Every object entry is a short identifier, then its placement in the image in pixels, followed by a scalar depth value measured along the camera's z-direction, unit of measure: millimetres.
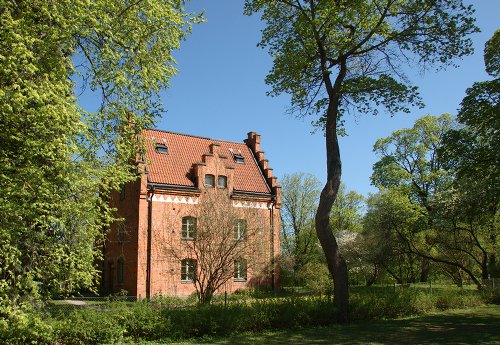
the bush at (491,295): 22625
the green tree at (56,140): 8961
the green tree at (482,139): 17969
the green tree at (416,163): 41062
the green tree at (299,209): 48562
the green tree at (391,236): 25906
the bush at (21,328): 8492
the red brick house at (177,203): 27188
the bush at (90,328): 11255
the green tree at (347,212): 49059
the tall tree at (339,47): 15922
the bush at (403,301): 17016
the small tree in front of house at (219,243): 20000
